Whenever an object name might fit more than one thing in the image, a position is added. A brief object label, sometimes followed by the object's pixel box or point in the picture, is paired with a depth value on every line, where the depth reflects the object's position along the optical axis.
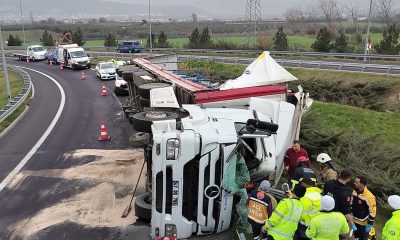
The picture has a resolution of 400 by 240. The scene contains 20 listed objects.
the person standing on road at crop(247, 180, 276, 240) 6.15
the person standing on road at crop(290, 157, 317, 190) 6.92
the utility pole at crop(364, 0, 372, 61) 30.58
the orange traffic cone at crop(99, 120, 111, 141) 14.00
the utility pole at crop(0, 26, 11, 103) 19.96
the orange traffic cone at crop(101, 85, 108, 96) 23.11
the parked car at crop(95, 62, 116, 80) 28.83
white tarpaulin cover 11.36
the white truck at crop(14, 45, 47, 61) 46.53
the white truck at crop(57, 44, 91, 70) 35.75
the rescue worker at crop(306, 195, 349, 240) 5.36
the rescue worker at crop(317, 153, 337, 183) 7.53
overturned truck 6.87
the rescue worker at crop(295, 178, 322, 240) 5.82
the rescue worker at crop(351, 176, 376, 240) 6.55
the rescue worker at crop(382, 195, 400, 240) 5.60
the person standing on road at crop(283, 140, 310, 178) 8.61
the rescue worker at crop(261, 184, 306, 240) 5.72
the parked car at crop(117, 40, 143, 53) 48.38
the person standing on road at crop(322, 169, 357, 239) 6.27
